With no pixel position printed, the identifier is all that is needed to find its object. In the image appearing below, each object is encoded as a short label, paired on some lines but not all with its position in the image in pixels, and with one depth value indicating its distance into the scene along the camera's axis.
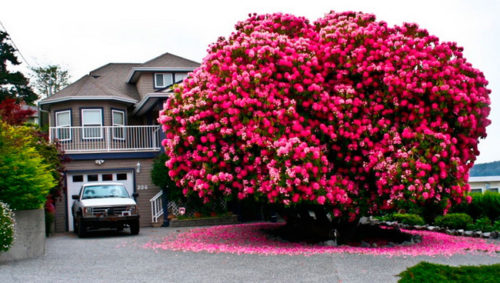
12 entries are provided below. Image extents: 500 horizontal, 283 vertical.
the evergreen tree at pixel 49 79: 52.88
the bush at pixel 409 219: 17.84
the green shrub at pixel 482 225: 15.22
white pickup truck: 16.19
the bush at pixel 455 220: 16.27
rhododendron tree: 11.55
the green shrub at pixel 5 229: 9.84
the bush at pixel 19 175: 10.77
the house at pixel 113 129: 22.38
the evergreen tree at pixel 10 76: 37.12
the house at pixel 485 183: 27.15
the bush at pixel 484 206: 16.50
